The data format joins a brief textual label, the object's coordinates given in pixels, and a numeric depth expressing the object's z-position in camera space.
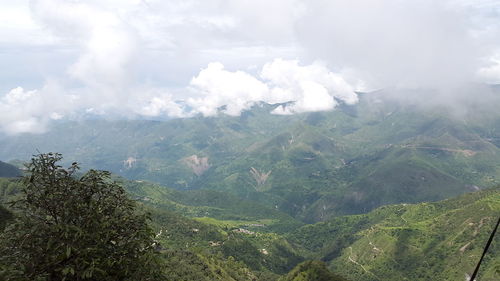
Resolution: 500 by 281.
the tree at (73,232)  16.50
